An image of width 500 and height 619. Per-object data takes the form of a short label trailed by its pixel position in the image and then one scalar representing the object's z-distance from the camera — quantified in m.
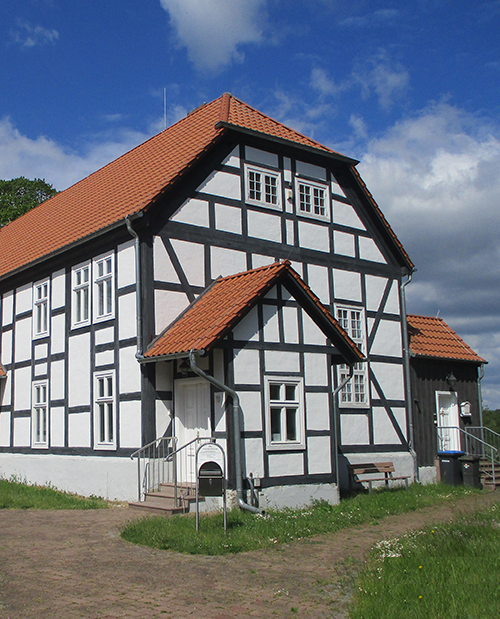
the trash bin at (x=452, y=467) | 17.80
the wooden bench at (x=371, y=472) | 16.66
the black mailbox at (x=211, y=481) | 10.56
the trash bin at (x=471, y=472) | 17.62
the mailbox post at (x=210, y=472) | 10.56
